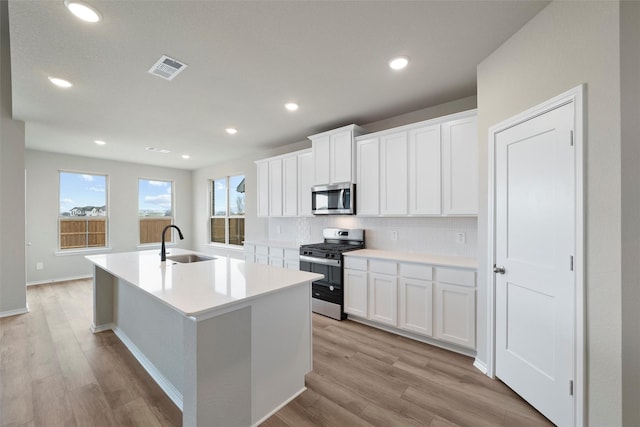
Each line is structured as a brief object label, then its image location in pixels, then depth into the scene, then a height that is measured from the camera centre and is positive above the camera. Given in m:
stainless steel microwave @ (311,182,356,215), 3.63 +0.21
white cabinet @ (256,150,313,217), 4.34 +0.51
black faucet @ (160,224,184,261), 2.71 -0.43
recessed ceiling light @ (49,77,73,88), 2.52 +1.28
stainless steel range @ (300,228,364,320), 3.48 -0.72
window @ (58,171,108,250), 5.67 +0.04
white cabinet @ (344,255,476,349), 2.54 -0.91
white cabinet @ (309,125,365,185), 3.63 +0.85
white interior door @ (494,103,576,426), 1.61 -0.32
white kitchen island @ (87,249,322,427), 1.48 -0.82
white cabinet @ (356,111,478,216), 2.73 +0.52
